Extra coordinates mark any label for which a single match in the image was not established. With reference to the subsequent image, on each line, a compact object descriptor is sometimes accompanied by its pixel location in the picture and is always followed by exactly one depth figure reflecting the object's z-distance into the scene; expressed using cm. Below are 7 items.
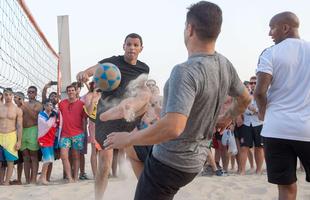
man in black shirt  354
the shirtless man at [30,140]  639
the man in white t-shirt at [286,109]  277
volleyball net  723
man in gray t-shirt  182
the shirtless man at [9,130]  627
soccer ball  321
